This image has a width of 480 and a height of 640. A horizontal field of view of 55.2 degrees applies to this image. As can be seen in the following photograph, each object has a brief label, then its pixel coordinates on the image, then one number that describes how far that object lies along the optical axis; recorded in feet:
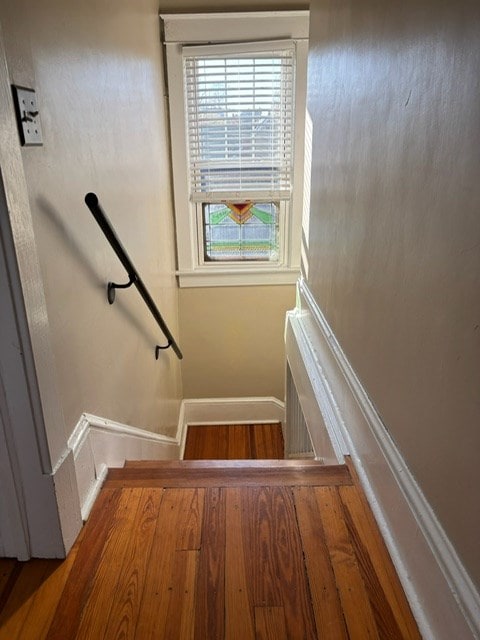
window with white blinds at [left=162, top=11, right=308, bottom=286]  10.30
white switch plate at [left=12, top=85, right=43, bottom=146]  3.16
